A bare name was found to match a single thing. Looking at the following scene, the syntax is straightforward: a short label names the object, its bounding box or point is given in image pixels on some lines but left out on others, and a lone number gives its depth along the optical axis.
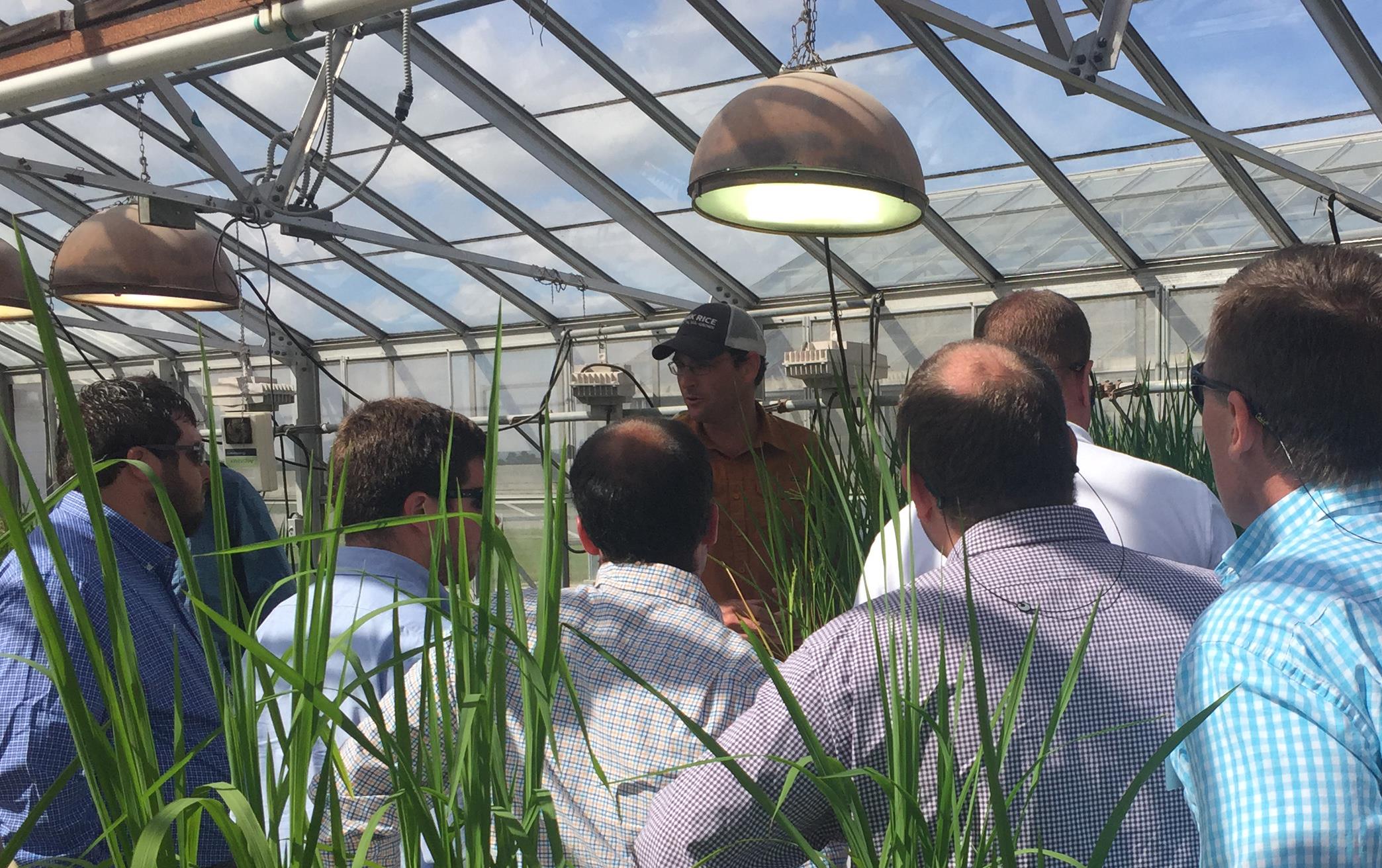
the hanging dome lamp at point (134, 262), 3.24
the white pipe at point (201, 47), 2.45
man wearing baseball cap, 3.12
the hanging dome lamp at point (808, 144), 1.99
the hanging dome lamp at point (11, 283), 3.43
